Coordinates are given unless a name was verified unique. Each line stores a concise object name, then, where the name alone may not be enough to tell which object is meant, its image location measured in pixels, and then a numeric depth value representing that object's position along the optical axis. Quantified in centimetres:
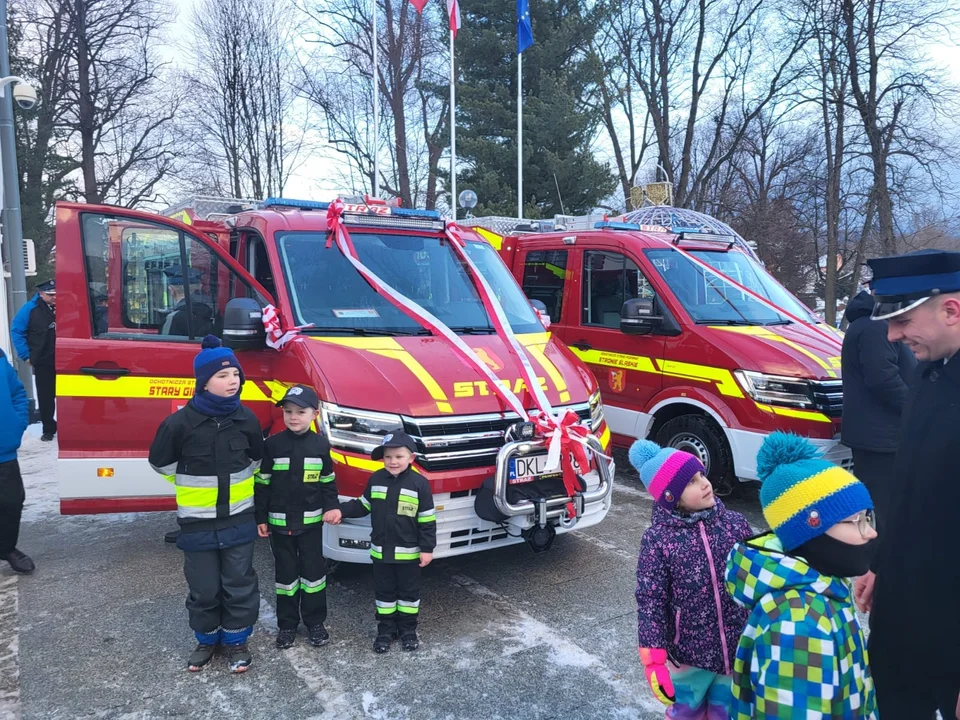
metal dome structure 1128
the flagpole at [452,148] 1647
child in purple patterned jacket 238
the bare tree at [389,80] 2536
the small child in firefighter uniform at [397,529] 370
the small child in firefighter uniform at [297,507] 373
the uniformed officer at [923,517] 201
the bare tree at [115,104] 2308
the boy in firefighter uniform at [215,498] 355
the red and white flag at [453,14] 1600
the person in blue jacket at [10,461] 472
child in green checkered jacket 185
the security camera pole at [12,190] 1112
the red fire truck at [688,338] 561
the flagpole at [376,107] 1536
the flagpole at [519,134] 1794
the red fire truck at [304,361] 399
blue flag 1755
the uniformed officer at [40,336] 839
